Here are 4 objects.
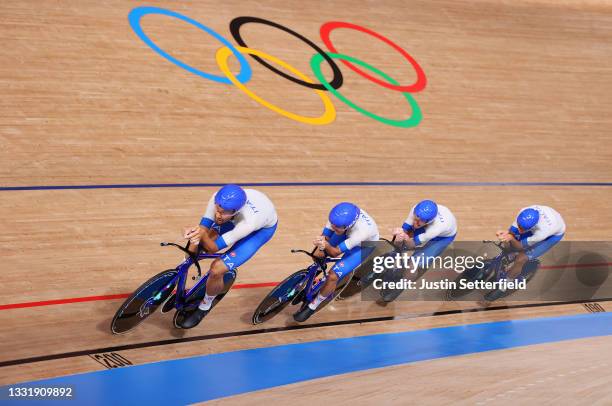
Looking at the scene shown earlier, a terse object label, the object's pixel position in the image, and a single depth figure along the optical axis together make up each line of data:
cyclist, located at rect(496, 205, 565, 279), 10.92
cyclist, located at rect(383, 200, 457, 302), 10.41
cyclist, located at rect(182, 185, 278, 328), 8.41
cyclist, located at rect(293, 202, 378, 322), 9.24
